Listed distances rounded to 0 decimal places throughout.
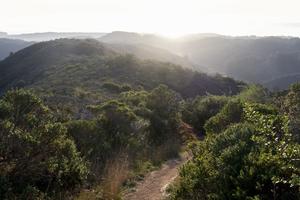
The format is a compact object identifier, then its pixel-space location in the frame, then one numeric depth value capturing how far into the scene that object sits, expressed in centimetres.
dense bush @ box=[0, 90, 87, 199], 710
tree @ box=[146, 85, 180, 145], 1813
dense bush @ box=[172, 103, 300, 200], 477
